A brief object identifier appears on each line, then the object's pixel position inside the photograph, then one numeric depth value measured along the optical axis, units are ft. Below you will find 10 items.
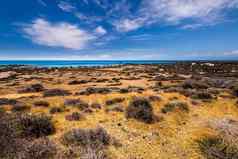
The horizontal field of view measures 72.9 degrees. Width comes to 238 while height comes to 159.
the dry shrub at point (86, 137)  19.16
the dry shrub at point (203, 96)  43.21
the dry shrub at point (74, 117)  27.70
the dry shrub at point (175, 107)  33.57
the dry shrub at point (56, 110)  31.04
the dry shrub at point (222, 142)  17.69
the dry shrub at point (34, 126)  20.72
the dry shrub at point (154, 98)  39.78
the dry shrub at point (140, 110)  28.25
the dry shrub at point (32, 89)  61.45
